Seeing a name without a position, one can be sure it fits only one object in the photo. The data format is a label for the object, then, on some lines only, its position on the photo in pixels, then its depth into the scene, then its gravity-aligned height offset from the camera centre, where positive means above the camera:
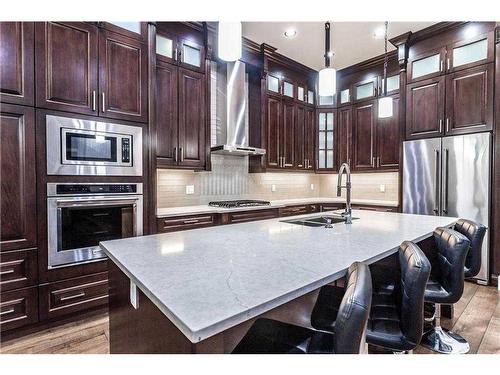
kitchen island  0.75 -0.34
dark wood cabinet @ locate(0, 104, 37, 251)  2.00 +0.03
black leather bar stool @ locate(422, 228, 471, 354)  1.59 -0.64
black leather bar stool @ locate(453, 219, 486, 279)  2.02 -0.48
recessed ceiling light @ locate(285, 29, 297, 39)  3.50 +1.92
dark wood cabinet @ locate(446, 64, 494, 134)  3.11 +0.96
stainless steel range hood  3.85 +1.10
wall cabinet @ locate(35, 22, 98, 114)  2.13 +0.94
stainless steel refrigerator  3.11 +0.04
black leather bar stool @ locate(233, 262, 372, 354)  0.76 -0.57
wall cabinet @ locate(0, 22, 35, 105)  1.98 +0.88
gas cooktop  3.46 -0.29
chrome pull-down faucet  2.21 -0.11
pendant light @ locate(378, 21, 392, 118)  2.46 +0.67
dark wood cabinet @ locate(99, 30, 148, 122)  2.43 +0.96
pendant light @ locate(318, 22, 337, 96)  2.13 +0.78
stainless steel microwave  2.20 +0.29
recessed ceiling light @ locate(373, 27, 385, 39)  3.44 +1.90
